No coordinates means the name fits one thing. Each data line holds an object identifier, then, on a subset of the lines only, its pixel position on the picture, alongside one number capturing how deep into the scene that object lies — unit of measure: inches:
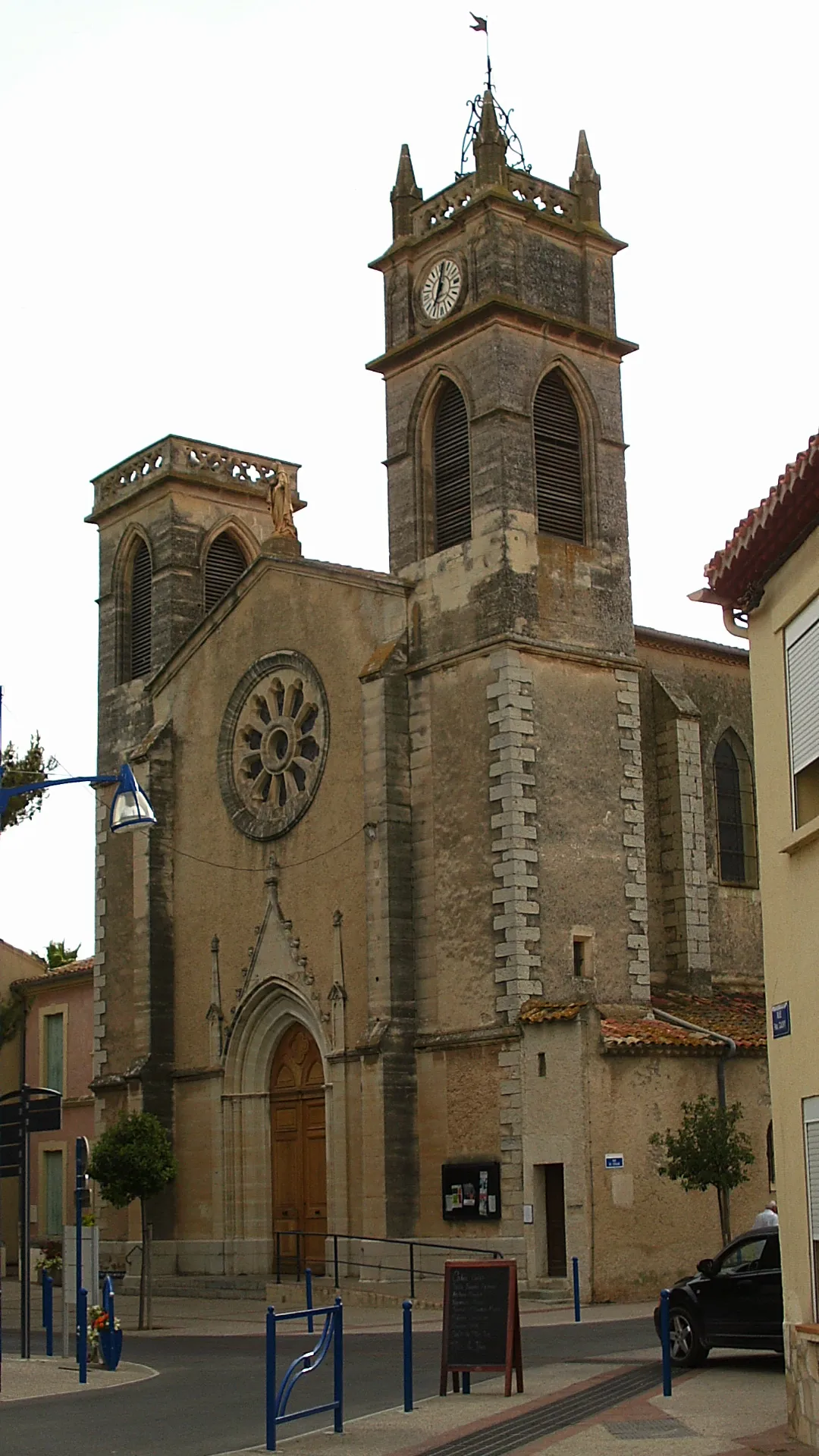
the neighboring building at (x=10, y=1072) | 1809.8
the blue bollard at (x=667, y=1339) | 600.4
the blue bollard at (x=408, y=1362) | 600.1
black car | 666.2
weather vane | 1357.0
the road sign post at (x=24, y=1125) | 777.6
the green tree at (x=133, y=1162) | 1152.8
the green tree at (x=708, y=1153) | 1040.8
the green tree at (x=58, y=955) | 2608.3
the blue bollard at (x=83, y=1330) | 724.7
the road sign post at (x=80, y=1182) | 804.6
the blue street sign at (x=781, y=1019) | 560.6
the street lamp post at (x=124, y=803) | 706.2
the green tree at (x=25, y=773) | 1286.9
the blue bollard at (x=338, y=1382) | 564.1
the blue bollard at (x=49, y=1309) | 840.6
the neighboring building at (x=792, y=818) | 531.8
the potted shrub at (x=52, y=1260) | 1102.4
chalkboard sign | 609.0
